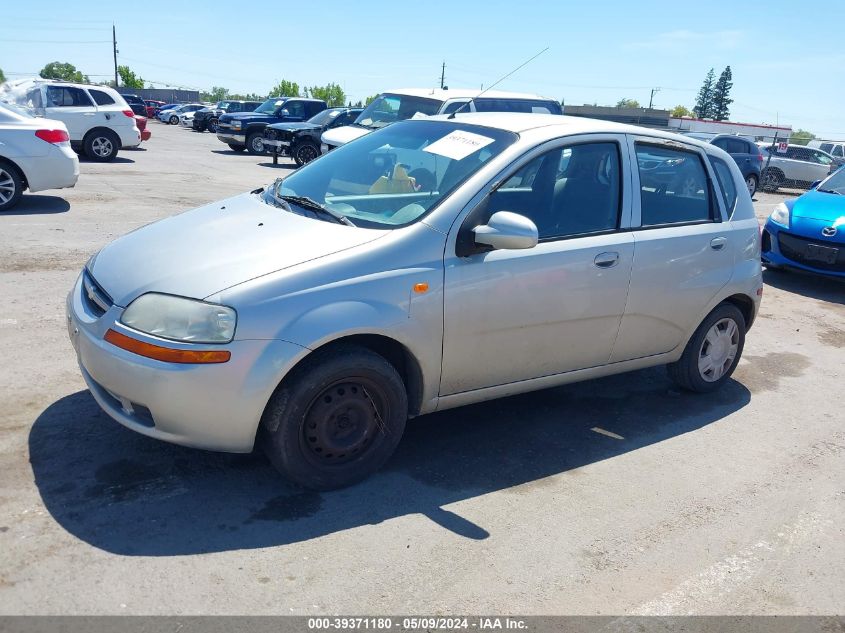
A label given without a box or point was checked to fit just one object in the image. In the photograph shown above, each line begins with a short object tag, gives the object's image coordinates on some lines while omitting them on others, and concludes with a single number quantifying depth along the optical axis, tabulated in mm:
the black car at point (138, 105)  43744
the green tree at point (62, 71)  103938
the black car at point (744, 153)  20203
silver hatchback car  3354
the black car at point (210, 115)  36344
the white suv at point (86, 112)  16891
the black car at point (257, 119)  23469
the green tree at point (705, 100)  114562
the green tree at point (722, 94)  113562
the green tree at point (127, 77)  98138
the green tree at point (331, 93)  101838
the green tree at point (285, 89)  99000
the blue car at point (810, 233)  8789
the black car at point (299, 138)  19859
